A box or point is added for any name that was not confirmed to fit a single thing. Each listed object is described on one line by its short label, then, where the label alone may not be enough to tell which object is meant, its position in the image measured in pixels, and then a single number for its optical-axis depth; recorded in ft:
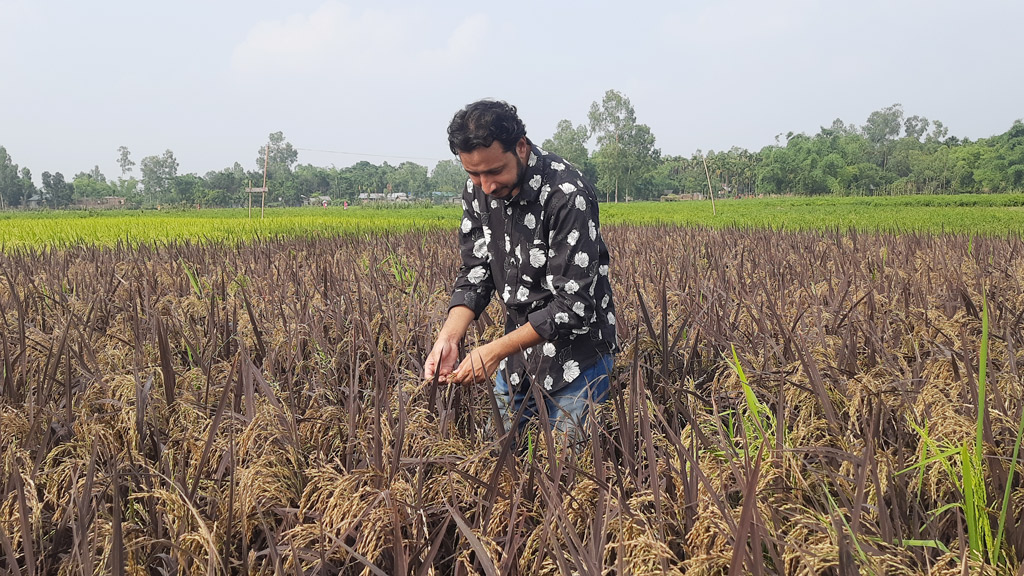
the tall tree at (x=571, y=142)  262.55
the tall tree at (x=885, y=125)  375.86
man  6.40
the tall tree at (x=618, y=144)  223.10
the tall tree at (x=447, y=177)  374.06
